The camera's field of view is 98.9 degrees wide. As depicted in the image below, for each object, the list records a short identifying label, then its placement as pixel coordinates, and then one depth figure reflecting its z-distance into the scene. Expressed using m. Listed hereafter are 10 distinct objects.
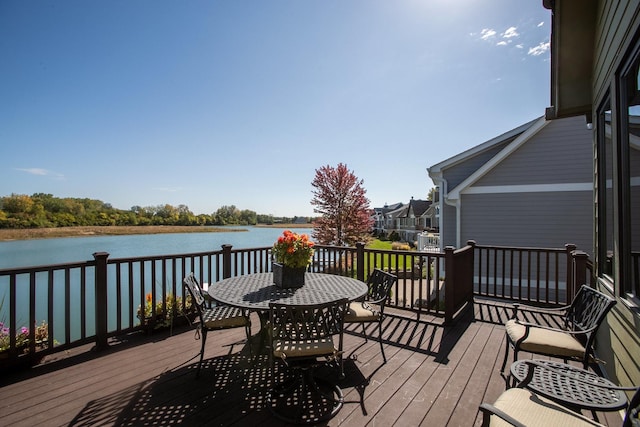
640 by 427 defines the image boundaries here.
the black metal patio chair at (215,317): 2.70
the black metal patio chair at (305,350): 2.01
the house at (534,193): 7.05
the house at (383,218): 45.88
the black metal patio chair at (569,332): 2.09
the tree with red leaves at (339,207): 15.32
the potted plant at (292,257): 2.86
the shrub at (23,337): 2.65
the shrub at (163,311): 3.60
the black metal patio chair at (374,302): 2.91
